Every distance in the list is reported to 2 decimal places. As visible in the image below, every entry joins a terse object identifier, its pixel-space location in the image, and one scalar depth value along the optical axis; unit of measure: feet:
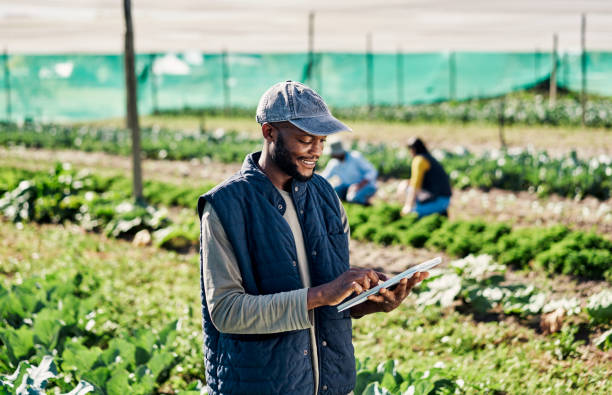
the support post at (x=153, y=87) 81.15
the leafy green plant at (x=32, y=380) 9.95
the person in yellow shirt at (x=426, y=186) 22.49
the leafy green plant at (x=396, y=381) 10.00
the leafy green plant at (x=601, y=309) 13.98
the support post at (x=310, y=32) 41.29
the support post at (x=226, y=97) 72.53
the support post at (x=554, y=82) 66.27
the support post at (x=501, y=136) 45.82
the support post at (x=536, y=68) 83.87
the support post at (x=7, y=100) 69.71
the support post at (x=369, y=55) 58.90
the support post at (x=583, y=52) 42.80
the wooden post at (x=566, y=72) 84.88
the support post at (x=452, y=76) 80.94
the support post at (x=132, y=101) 25.76
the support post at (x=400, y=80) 80.64
